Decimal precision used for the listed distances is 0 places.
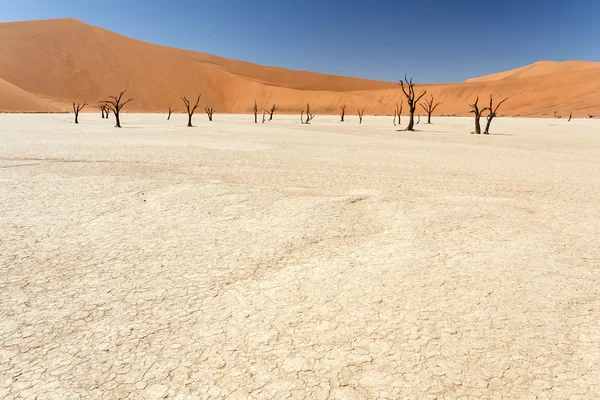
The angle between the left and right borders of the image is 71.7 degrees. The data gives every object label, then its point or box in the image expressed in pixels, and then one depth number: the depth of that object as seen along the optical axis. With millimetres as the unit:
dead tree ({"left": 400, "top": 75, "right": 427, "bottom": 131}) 26738
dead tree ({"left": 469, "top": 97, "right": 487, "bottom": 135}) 23859
